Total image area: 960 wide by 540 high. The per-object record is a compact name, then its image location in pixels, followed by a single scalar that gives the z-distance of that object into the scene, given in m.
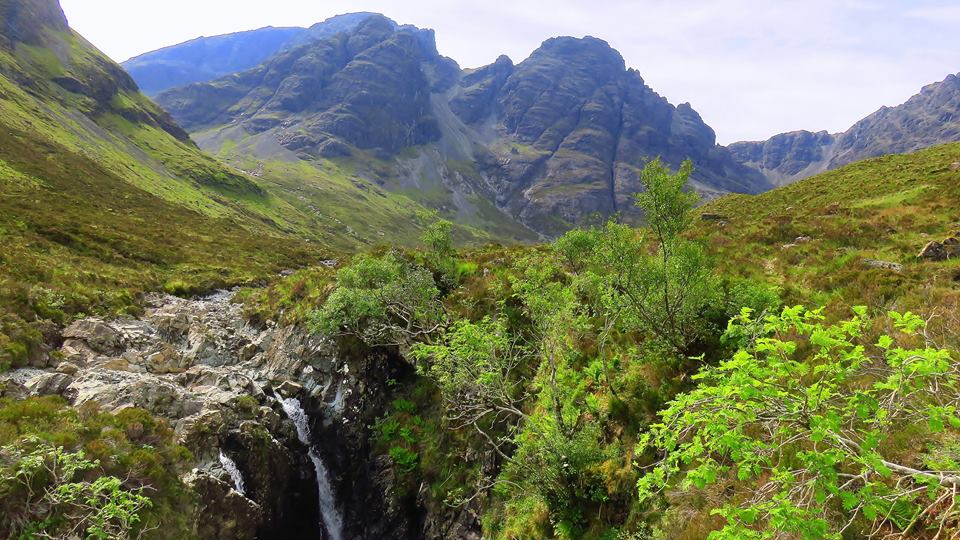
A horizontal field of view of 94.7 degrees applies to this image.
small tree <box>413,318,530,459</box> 13.49
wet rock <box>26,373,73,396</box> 18.08
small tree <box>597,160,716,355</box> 13.39
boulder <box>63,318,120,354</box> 23.55
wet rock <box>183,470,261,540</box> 15.76
